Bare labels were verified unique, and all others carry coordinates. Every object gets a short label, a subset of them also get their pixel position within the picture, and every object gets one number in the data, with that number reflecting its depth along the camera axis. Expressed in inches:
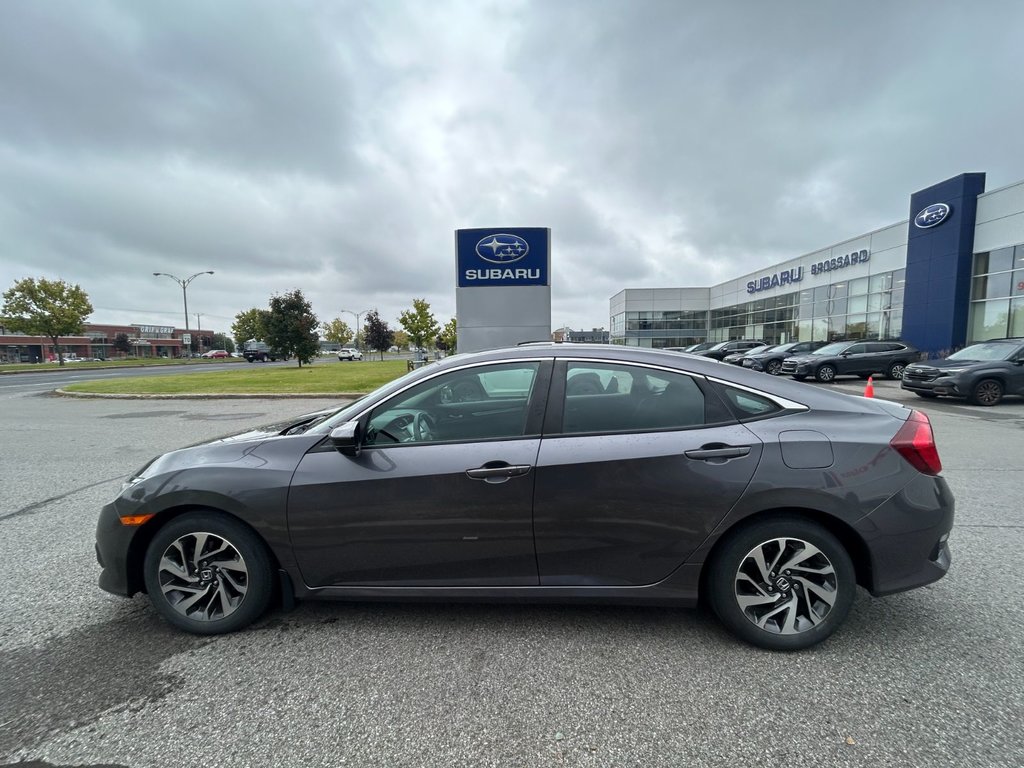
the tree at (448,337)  1633.7
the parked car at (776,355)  896.3
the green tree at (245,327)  2994.3
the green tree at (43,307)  1460.4
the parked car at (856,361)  693.9
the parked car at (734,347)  1245.1
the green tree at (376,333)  1985.7
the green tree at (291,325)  1282.0
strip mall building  2674.7
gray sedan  93.0
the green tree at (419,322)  1205.7
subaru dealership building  784.9
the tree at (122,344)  3110.2
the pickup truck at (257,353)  2027.3
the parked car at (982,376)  430.9
